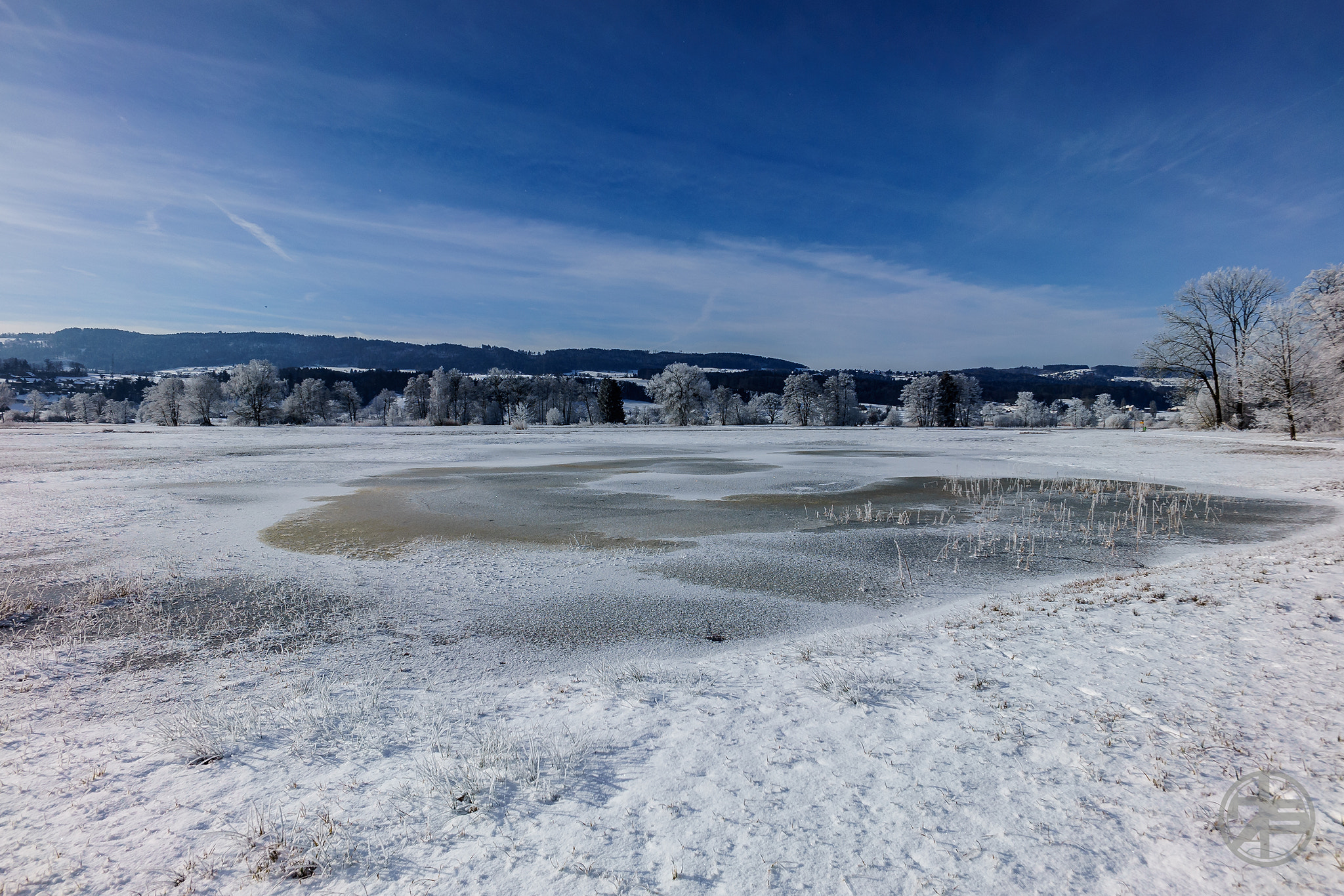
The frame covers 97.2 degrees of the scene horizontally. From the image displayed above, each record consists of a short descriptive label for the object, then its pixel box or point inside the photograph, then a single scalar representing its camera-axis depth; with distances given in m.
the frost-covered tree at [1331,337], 29.25
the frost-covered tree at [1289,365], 33.72
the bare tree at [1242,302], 39.50
